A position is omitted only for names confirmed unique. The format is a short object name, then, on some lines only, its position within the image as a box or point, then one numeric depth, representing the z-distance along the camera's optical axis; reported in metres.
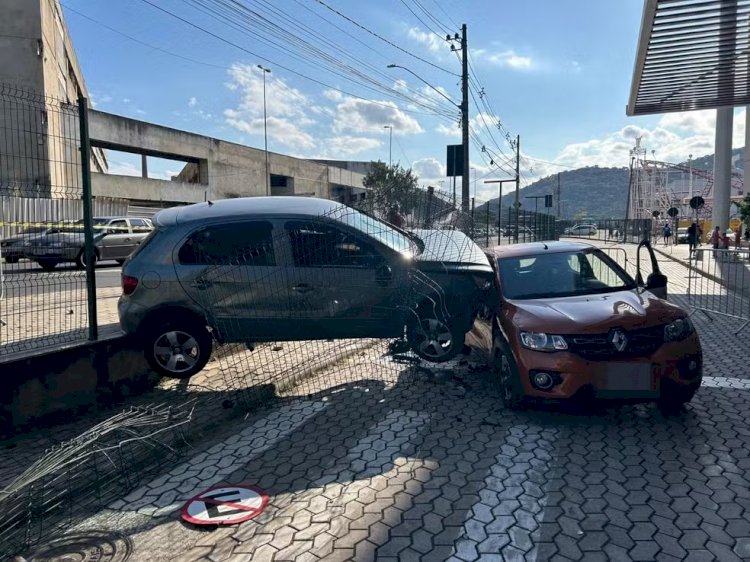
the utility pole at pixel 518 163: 44.30
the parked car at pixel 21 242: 5.95
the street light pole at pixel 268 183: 47.89
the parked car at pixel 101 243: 7.17
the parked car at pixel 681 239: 37.83
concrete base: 4.84
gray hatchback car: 5.79
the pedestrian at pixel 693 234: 23.78
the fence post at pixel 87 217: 5.51
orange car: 4.36
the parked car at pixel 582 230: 44.08
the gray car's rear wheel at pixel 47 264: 7.83
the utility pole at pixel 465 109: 19.51
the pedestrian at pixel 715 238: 25.55
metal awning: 9.95
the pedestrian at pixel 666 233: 36.62
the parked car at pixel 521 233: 19.42
